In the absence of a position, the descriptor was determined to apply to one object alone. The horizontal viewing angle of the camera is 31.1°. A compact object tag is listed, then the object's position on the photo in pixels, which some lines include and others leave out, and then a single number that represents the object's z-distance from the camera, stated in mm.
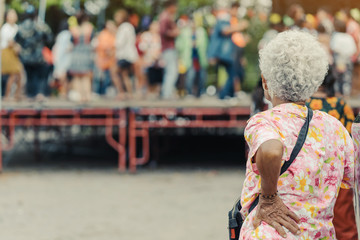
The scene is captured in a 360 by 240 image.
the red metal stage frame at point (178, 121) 10820
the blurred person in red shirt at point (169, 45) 11758
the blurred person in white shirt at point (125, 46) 12312
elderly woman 2451
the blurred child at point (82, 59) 11812
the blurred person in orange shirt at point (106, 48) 13625
